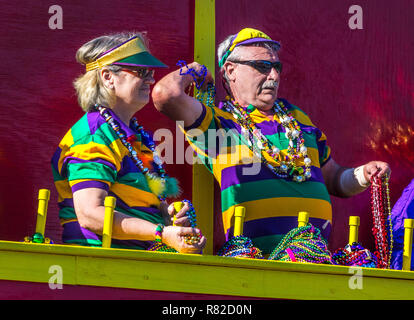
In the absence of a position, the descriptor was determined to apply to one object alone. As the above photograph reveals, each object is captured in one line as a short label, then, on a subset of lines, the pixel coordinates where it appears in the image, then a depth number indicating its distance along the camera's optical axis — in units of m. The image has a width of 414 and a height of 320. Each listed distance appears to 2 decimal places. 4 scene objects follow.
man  9.55
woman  8.39
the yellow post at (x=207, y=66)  10.27
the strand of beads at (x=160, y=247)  8.62
